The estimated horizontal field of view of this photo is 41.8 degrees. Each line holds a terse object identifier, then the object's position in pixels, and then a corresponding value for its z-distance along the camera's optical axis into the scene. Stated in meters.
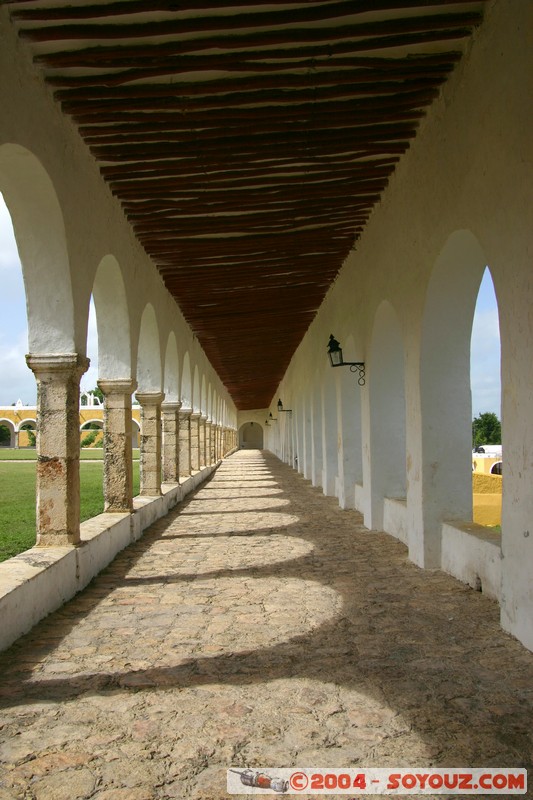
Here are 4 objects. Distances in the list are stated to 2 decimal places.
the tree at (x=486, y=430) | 85.38
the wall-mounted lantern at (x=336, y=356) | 8.84
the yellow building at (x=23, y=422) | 56.91
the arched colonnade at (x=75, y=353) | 5.52
